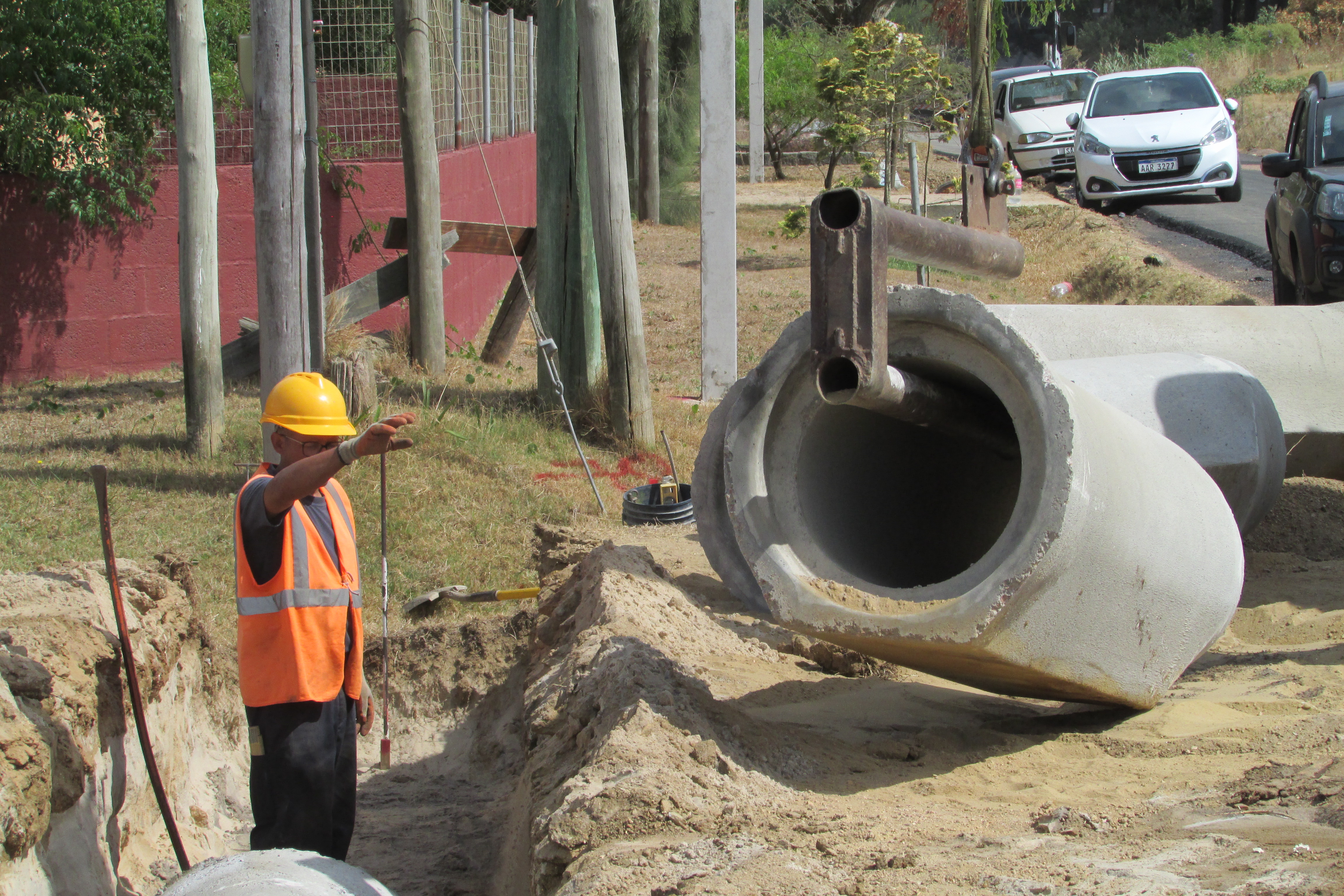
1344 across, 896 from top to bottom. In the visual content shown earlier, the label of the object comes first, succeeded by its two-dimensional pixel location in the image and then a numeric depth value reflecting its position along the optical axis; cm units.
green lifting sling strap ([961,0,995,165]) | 809
